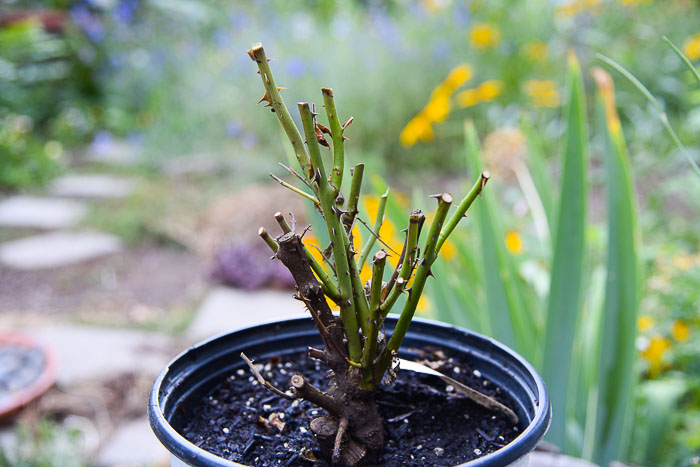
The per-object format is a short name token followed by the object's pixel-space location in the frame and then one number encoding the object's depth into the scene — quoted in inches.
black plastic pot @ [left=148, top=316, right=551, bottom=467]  19.7
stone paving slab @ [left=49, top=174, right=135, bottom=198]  165.8
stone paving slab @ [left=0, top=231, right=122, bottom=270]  127.2
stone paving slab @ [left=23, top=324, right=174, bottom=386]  86.1
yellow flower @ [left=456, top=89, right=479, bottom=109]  121.7
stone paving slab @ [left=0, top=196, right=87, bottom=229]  146.2
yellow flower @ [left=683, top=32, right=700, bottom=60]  104.4
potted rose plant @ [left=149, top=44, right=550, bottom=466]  21.1
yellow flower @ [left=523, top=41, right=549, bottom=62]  161.4
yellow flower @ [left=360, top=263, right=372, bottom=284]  46.9
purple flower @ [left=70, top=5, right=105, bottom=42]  226.2
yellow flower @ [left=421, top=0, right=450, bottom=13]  200.8
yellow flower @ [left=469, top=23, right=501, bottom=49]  162.1
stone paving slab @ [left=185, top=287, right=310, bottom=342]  99.3
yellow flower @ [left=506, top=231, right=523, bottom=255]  74.6
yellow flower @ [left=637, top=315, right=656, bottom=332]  63.4
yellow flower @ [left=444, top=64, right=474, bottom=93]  88.0
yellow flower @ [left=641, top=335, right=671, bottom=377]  61.4
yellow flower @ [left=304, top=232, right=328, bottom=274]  53.5
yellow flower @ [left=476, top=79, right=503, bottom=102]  107.4
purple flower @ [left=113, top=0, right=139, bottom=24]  233.5
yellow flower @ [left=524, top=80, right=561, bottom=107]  134.3
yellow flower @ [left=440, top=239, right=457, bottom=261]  61.4
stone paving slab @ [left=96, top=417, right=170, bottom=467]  69.7
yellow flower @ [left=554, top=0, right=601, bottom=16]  178.4
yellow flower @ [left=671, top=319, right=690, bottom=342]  60.4
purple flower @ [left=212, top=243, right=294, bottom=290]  115.3
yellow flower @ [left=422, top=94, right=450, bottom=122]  85.4
